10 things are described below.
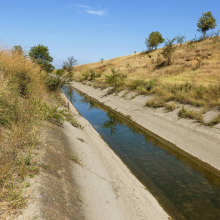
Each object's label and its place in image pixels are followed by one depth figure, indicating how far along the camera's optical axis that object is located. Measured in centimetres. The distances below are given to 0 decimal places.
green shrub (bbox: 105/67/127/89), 2314
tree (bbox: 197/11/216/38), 4217
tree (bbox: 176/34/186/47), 4003
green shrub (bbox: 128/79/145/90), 1978
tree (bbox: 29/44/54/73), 2845
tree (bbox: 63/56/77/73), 7394
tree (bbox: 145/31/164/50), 5607
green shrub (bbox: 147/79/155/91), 1757
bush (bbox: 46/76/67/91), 1626
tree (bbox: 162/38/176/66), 3157
